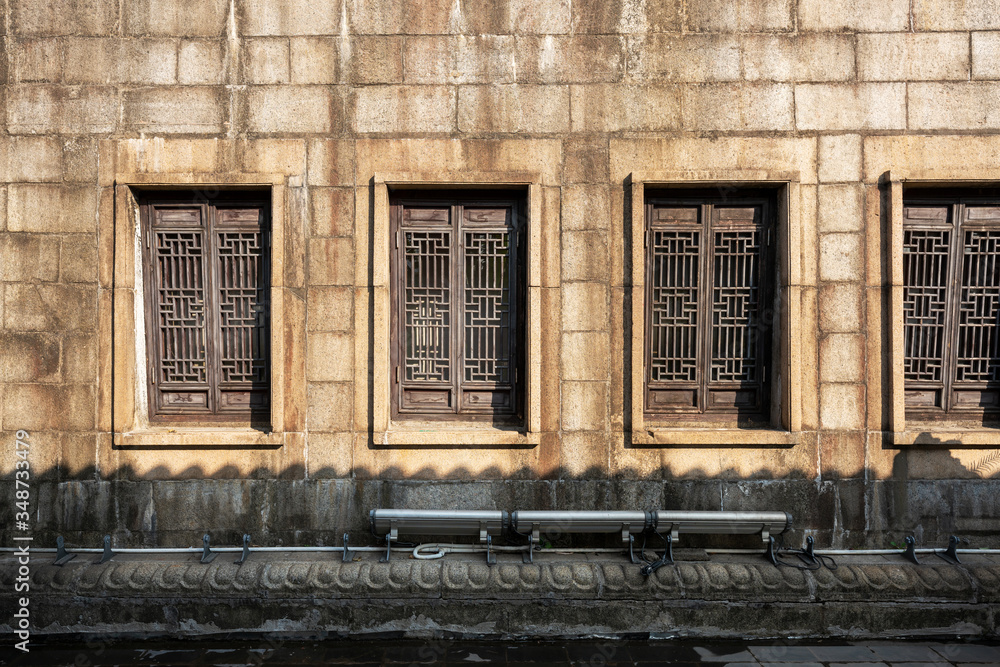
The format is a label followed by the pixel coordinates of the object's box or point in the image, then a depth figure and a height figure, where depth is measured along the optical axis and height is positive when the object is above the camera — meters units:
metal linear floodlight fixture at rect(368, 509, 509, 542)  5.53 -1.86
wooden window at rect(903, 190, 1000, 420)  5.99 +0.34
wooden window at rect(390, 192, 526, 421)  6.03 +0.33
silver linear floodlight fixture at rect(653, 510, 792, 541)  5.54 -1.86
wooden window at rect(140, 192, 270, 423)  6.04 +0.42
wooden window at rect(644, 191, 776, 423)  6.02 +0.33
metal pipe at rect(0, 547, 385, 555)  5.73 -2.23
